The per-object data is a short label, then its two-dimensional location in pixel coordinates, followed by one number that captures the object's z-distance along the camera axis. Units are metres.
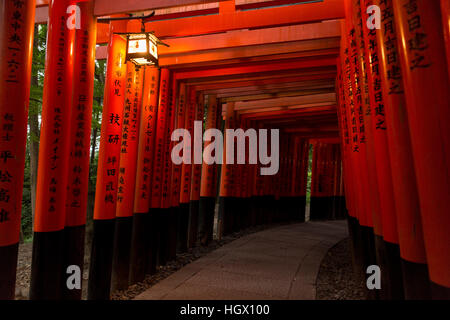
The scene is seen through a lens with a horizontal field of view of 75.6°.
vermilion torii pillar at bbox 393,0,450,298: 1.96
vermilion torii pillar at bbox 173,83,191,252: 7.38
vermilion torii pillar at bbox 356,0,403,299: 2.80
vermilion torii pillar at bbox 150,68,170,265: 6.16
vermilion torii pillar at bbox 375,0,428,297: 2.29
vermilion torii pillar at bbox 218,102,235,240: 9.98
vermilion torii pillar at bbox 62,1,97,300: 3.79
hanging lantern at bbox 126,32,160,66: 4.29
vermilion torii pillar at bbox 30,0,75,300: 3.48
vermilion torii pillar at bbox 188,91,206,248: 8.31
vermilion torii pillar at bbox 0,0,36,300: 2.78
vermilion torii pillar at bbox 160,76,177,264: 6.61
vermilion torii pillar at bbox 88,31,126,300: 4.52
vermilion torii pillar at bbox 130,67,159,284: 5.67
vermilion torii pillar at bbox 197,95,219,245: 8.93
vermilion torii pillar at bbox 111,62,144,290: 5.09
